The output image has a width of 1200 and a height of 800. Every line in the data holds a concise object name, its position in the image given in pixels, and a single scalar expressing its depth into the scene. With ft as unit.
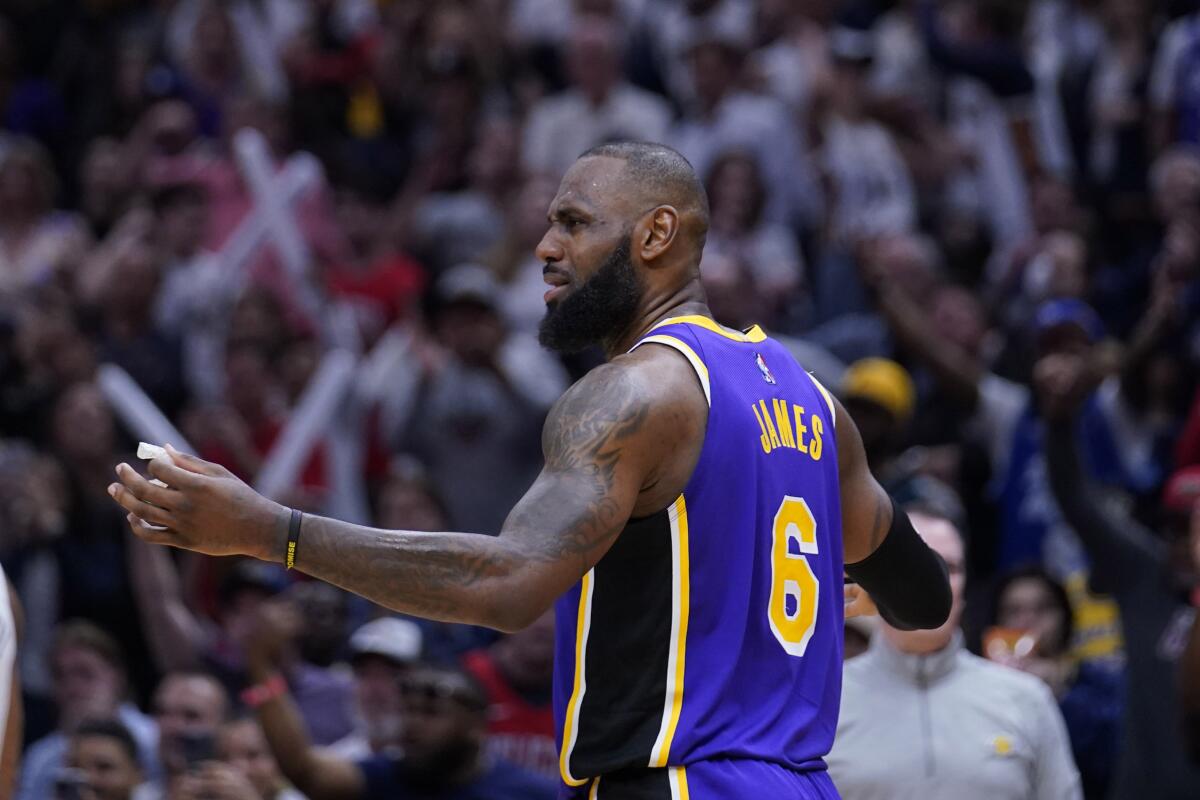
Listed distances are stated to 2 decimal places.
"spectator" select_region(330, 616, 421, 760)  56.59
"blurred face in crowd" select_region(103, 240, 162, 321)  77.82
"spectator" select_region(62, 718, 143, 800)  51.03
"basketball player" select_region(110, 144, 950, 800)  25.48
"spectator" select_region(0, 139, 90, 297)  81.10
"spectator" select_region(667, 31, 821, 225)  82.89
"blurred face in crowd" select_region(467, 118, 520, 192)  83.97
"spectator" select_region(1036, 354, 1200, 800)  49.47
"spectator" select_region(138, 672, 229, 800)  52.47
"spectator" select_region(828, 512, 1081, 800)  39.88
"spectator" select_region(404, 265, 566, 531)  70.08
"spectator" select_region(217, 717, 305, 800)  51.70
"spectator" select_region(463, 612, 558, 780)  57.16
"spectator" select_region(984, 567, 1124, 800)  52.11
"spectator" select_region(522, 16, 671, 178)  85.61
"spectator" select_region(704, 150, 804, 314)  75.82
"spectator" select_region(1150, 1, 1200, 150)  81.66
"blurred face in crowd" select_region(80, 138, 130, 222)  89.15
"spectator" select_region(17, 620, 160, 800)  59.31
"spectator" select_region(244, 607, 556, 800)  50.29
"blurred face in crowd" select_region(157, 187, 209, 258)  82.64
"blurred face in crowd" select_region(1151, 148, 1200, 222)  73.72
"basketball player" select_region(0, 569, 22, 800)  29.19
